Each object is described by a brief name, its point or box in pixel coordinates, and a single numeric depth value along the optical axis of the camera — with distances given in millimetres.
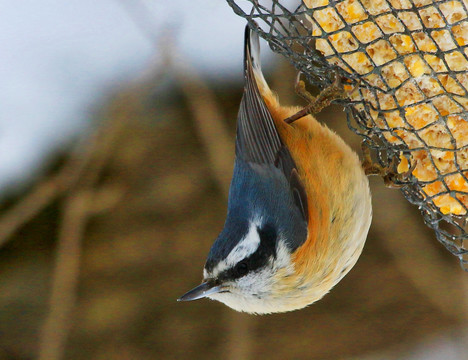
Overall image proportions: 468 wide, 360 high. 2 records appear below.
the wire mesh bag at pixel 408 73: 3299
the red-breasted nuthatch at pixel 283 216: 3342
